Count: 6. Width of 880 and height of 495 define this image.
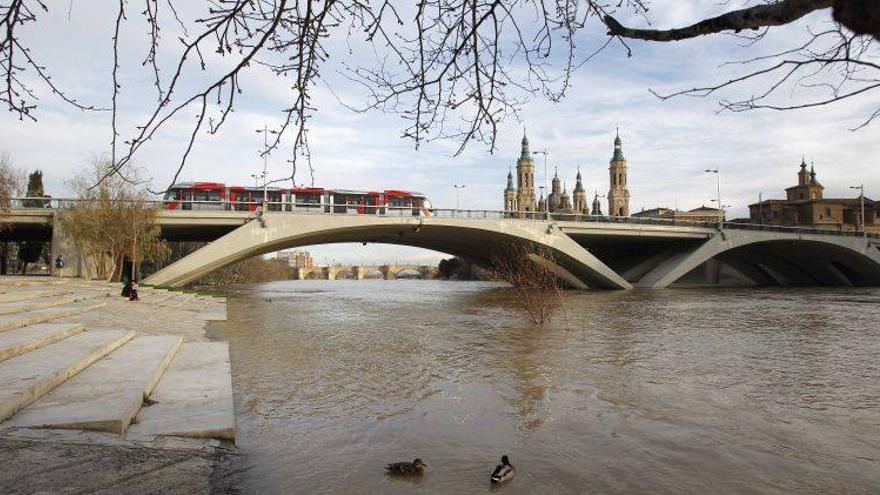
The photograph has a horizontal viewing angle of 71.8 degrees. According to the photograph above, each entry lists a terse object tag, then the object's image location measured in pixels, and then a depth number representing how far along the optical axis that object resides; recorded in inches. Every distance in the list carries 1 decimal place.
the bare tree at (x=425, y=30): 96.3
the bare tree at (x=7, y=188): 1171.8
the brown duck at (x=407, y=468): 195.6
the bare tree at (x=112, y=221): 1250.0
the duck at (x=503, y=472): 189.0
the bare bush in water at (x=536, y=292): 766.5
